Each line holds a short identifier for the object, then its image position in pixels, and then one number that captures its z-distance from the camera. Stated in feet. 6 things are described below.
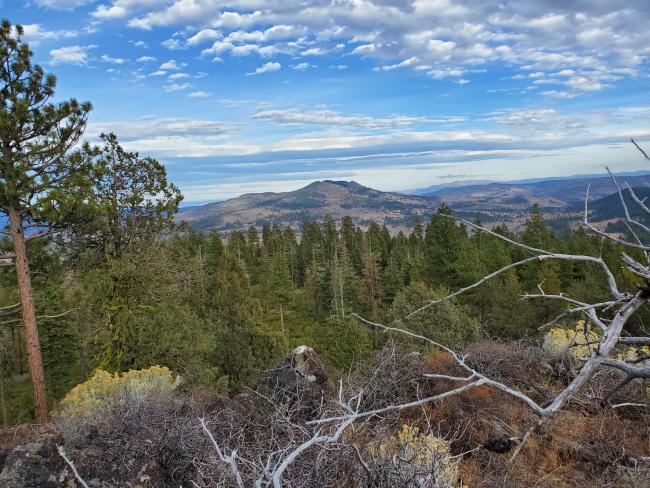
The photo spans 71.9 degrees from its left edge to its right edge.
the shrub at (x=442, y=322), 76.24
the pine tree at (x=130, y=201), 49.73
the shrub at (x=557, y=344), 30.40
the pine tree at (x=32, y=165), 35.65
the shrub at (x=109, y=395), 22.15
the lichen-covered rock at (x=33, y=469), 14.75
